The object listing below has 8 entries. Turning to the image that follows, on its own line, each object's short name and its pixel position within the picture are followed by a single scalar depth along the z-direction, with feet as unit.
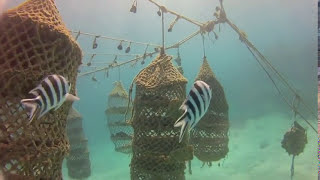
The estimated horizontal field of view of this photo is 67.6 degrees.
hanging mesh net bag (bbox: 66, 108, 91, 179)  16.78
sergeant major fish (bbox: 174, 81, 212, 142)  5.73
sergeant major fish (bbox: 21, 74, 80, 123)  4.80
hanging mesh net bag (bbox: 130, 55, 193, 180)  8.79
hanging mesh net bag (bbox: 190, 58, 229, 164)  11.71
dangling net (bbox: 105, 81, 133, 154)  15.46
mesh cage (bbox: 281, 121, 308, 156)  12.70
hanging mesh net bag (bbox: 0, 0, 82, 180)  5.50
